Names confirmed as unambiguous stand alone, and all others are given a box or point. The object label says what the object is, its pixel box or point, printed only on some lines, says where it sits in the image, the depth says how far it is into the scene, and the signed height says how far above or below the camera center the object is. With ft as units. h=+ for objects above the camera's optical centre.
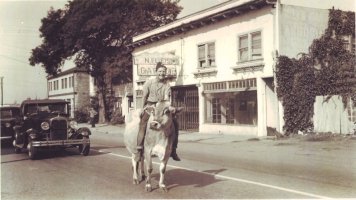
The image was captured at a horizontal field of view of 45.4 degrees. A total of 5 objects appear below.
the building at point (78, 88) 184.85 +9.18
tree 124.98 +23.40
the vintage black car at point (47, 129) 44.14 -2.22
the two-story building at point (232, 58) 67.21 +8.83
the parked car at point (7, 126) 58.03 -2.24
